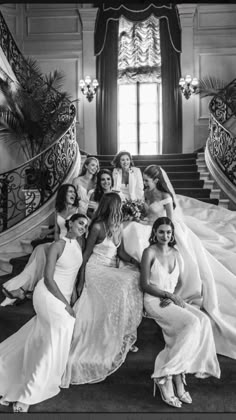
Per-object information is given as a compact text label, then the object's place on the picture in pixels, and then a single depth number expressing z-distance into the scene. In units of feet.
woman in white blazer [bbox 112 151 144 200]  19.83
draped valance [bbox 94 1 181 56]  37.81
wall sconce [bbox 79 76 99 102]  38.17
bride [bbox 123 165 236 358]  13.08
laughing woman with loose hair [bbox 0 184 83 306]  14.48
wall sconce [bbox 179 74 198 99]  37.68
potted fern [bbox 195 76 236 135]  31.17
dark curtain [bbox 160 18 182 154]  38.70
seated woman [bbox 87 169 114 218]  17.66
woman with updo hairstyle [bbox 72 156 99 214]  18.85
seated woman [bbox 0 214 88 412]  11.11
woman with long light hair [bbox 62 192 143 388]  11.75
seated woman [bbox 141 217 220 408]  11.11
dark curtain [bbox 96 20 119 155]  39.04
